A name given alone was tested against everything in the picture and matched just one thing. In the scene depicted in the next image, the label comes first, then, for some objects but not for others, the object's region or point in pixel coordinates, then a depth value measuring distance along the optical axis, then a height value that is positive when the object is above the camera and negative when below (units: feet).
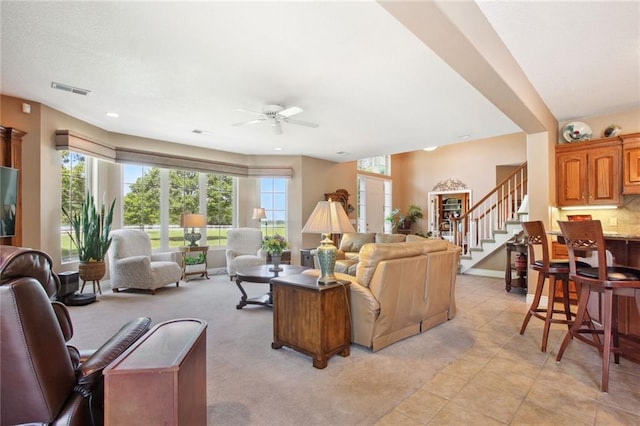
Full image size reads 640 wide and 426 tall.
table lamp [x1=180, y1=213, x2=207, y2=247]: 18.98 -0.54
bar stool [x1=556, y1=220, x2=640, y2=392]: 7.29 -1.61
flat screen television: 11.79 +0.56
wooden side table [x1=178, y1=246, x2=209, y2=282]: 19.51 -2.47
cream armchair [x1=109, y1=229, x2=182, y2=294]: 16.02 -2.67
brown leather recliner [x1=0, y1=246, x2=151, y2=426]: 3.32 -1.57
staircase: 21.35 -1.05
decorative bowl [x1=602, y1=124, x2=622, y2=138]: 13.76 +3.41
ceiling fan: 12.63 +3.98
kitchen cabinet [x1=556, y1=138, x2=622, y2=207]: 13.50 +1.64
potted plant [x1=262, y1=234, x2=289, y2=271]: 14.01 -1.53
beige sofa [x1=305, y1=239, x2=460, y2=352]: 9.20 -2.35
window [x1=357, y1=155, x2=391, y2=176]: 31.35 +4.72
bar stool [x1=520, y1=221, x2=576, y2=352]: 9.33 -1.79
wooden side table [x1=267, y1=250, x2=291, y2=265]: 21.49 -2.92
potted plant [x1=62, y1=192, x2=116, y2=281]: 15.11 -1.20
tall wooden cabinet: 12.40 +2.26
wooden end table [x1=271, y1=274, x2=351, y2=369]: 8.35 -2.81
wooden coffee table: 12.94 -2.53
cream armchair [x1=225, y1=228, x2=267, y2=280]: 19.24 -2.28
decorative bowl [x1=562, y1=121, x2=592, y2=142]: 14.25 +3.51
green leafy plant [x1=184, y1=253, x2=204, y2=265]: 20.01 -2.86
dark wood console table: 17.11 -2.96
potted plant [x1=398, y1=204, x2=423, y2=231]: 33.01 -0.57
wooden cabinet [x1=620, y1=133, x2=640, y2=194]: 13.06 +1.89
